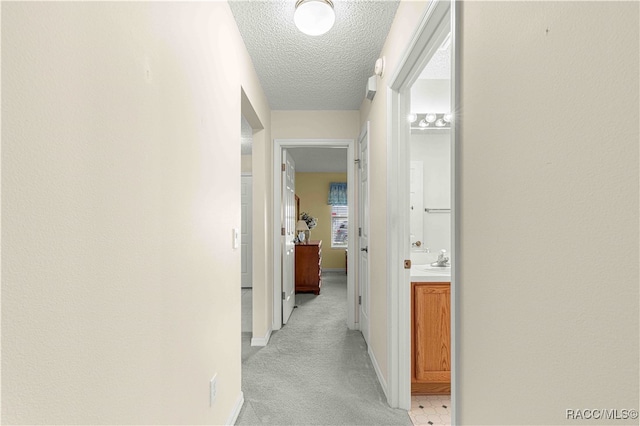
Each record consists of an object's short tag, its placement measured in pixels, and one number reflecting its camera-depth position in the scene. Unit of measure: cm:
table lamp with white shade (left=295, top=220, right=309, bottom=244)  586
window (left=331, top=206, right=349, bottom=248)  786
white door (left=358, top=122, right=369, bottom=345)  315
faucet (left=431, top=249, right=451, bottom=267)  265
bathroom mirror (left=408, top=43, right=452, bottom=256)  279
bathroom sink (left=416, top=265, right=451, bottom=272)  250
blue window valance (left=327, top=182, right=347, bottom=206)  776
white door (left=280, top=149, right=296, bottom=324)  379
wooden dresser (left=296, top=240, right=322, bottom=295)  551
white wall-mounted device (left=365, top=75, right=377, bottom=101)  254
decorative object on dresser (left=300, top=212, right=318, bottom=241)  641
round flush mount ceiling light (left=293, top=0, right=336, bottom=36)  173
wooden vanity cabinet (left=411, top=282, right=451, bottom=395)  222
